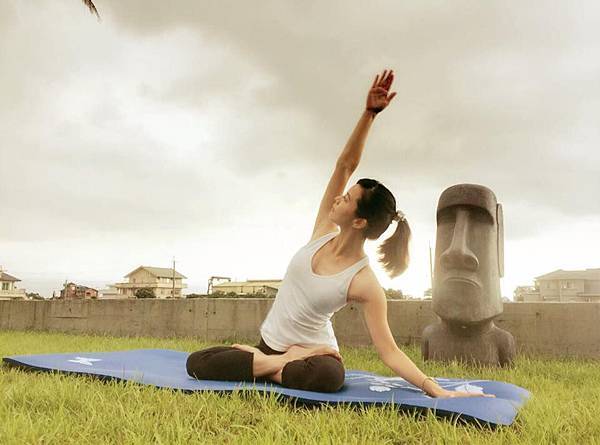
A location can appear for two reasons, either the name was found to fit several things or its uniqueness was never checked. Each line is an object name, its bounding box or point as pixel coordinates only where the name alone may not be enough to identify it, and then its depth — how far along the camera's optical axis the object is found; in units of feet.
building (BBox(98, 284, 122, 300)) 229.86
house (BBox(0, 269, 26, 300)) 186.19
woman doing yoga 9.22
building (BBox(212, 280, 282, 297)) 181.38
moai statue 15.29
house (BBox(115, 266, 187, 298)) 224.53
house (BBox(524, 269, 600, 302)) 194.49
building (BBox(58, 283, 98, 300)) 116.88
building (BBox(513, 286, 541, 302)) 202.78
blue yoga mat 7.89
